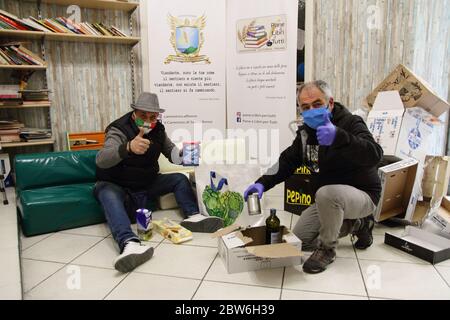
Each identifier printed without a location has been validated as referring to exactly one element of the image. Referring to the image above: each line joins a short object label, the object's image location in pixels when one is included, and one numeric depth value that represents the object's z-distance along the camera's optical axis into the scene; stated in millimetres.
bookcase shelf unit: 3326
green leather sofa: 2490
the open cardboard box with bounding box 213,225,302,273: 1843
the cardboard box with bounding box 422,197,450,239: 2289
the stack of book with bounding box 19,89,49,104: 3385
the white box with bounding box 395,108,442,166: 2791
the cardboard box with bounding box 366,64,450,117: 2752
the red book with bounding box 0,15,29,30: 3216
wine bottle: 2006
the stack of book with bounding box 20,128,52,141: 3414
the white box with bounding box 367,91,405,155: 2800
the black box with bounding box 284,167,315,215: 2820
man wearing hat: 2311
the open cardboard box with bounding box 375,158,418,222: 2502
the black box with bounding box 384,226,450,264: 2045
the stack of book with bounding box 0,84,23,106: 3258
